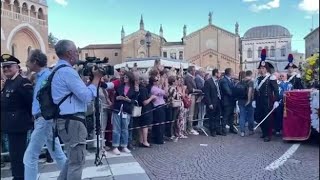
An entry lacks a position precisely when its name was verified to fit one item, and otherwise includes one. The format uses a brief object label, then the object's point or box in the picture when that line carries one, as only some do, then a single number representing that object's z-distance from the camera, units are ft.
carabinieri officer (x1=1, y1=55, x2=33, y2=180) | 10.29
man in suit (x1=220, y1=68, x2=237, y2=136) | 21.55
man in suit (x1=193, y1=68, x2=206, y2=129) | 22.26
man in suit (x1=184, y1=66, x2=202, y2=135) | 21.62
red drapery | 17.47
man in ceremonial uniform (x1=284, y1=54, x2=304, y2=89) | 21.68
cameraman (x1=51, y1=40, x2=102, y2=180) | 8.28
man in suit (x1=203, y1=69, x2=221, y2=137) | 20.93
